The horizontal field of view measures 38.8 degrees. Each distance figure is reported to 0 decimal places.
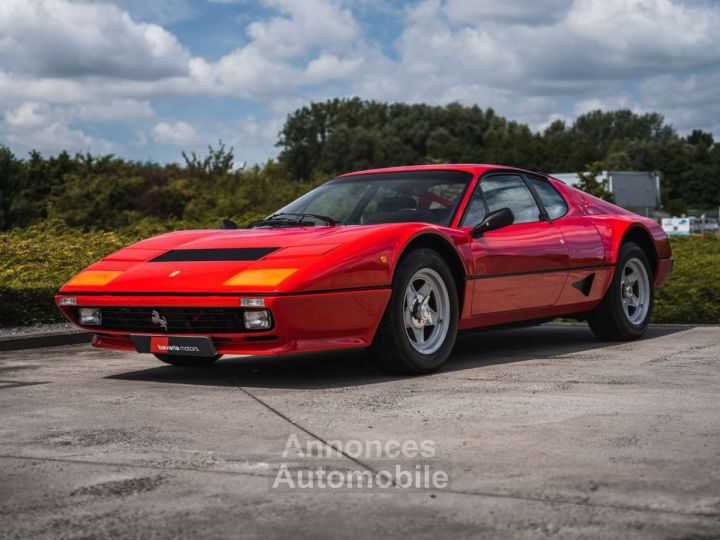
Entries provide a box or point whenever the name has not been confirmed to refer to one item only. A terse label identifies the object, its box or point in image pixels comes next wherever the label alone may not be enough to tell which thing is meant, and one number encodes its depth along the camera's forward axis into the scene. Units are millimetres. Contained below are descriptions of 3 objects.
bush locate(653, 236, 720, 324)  10188
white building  52500
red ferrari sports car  5613
